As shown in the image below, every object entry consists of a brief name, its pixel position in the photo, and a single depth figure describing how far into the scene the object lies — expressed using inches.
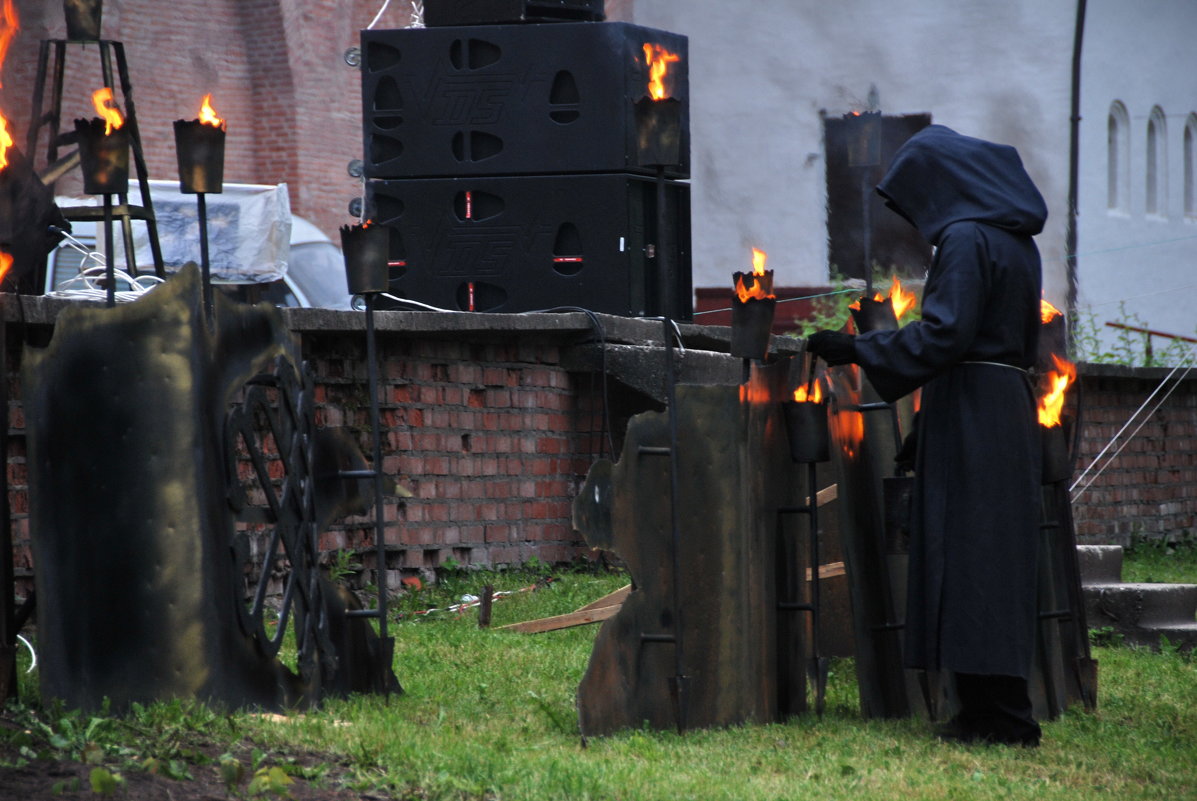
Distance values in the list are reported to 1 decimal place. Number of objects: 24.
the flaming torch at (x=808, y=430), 416.5
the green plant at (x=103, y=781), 285.1
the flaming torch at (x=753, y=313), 409.1
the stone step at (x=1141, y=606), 644.7
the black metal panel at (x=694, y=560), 397.1
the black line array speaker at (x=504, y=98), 731.4
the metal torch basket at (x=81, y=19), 533.3
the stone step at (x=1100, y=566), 690.2
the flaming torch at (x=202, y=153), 389.7
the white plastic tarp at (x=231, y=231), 996.6
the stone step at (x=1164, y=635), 629.6
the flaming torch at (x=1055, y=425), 448.8
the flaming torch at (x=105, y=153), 381.4
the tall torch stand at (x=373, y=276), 423.8
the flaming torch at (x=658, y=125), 413.4
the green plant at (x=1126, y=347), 1210.1
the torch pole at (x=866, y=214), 542.3
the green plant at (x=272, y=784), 300.7
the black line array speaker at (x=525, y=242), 732.7
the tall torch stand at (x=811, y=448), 415.7
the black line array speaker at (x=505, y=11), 750.5
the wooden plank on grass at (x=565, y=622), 526.9
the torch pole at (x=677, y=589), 394.9
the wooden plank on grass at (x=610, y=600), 531.2
